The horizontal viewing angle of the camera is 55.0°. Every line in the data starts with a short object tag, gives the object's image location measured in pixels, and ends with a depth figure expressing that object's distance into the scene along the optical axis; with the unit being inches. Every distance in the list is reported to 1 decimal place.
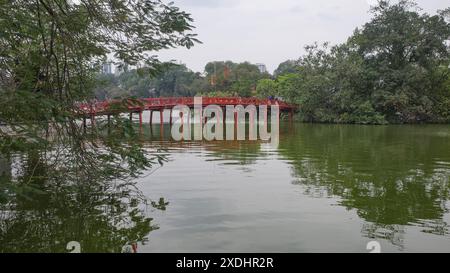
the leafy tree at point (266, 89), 1889.8
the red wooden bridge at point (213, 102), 1157.4
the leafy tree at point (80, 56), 237.9
